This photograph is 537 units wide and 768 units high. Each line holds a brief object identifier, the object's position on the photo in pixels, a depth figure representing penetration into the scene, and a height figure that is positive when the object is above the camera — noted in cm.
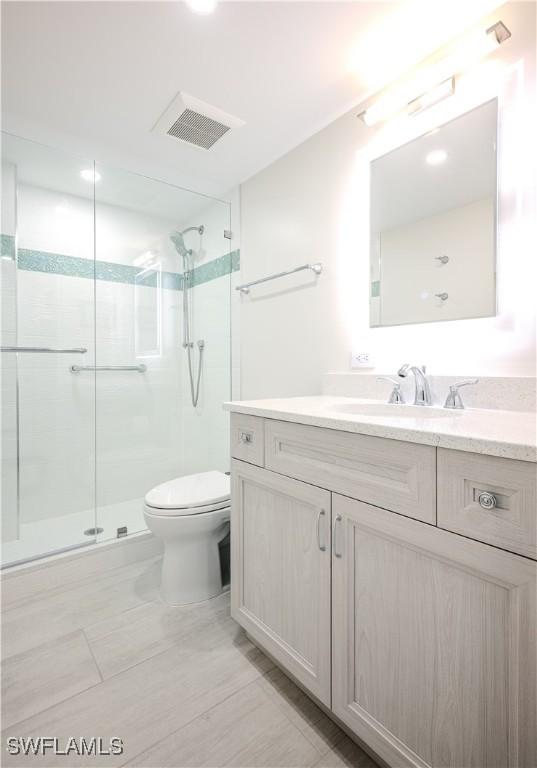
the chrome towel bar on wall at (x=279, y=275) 184 +56
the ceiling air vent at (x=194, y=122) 166 +123
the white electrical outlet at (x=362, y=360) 162 +8
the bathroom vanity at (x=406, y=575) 67 -45
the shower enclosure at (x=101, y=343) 213 +23
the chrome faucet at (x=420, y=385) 135 -3
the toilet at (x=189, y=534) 156 -68
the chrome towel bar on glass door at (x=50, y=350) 214 +17
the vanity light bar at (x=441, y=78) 117 +107
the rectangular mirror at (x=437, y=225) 126 +58
